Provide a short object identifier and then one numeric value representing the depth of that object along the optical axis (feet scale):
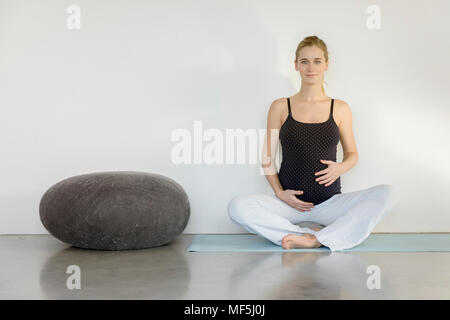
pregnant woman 10.56
